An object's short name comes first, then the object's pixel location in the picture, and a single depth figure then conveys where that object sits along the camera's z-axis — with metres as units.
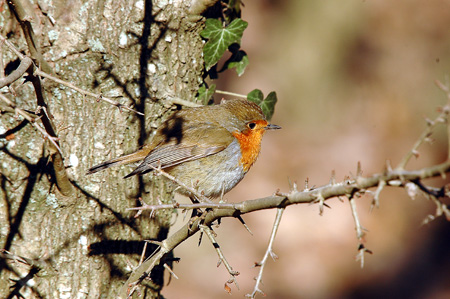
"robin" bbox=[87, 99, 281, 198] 6.66
